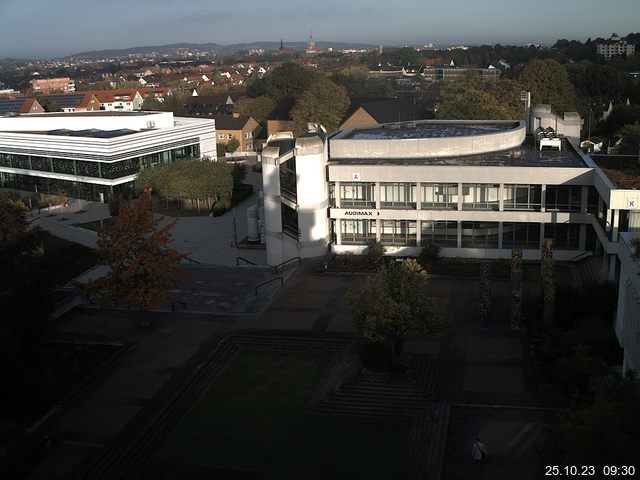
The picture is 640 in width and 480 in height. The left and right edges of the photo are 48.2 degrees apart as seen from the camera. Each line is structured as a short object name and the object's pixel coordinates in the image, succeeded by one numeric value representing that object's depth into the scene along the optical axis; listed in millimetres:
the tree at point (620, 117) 75562
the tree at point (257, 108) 100994
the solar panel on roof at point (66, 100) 118075
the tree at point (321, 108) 79562
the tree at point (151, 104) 108438
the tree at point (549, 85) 82312
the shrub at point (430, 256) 37156
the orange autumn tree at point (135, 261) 29391
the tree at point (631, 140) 52188
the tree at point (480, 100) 65188
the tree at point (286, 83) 111938
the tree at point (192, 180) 53125
